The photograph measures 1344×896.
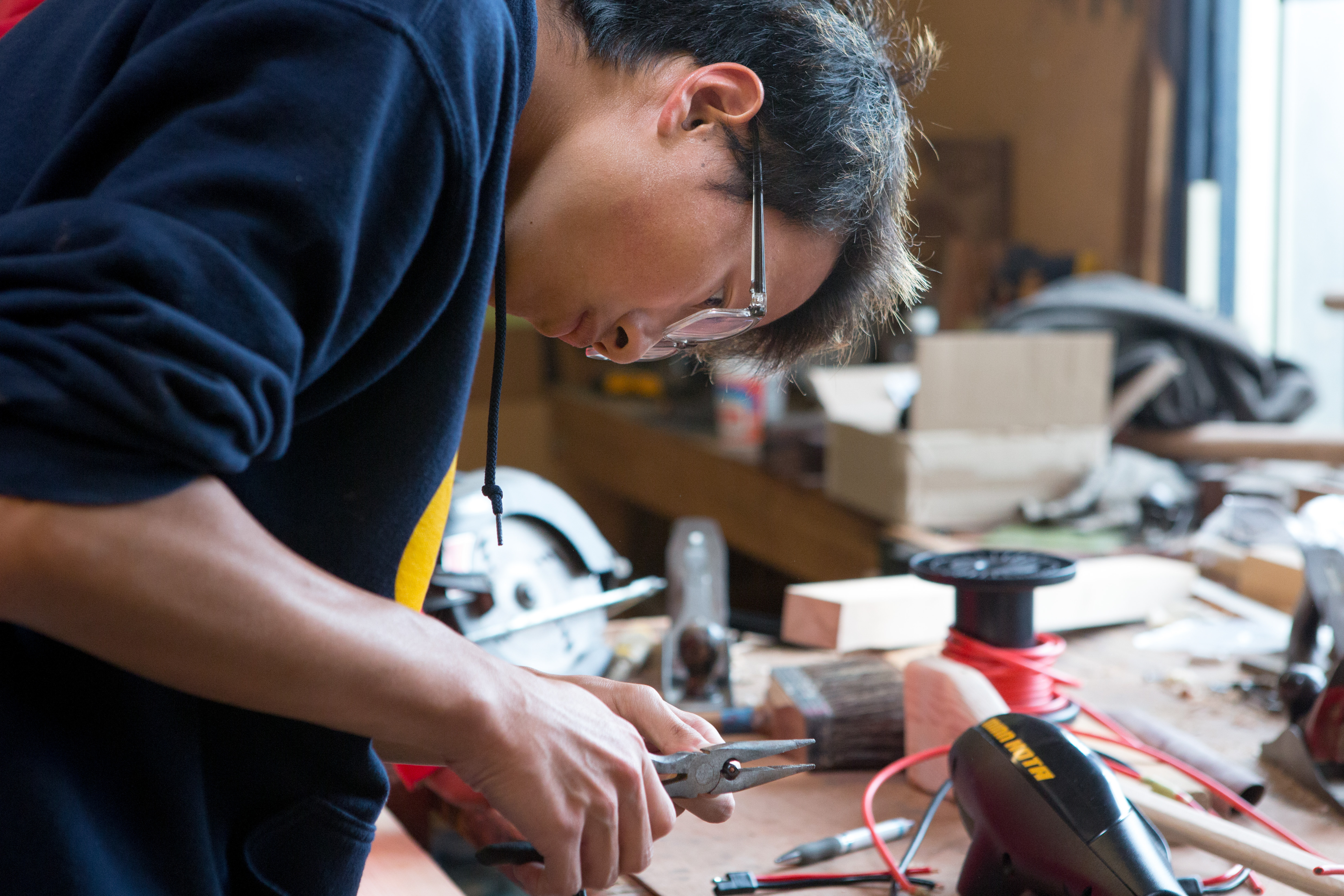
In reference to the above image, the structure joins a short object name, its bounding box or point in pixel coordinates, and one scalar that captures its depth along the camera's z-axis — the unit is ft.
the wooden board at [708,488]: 8.11
